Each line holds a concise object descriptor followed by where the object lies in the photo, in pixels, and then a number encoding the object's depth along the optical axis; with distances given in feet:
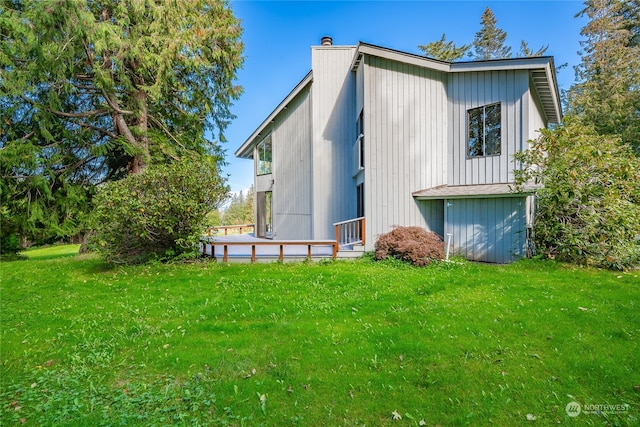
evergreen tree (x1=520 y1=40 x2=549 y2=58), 102.56
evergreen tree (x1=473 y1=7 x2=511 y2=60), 106.22
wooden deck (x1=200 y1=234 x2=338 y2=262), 30.63
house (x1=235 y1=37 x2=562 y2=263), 30.09
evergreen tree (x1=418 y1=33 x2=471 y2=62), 96.32
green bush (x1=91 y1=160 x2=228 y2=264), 26.32
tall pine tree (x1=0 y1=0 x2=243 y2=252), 33.45
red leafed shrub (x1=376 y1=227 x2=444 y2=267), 27.50
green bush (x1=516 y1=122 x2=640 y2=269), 24.08
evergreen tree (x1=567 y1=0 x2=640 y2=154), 67.36
